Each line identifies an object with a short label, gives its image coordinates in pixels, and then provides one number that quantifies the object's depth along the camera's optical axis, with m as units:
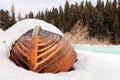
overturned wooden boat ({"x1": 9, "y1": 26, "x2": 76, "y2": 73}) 3.17
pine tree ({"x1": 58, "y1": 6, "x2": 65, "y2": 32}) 50.54
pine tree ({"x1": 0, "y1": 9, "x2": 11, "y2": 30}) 28.28
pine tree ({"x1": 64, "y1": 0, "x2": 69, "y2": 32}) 48.78
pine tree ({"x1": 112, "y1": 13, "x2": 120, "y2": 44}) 43.03
